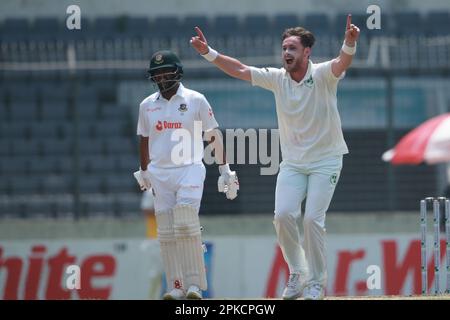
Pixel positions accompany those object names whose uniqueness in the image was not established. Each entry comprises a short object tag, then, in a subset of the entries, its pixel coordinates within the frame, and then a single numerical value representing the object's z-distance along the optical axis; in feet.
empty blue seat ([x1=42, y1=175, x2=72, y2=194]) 58.65
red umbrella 54.39
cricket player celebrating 34.73
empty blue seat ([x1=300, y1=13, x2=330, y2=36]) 72.02
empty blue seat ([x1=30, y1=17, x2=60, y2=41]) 72.69
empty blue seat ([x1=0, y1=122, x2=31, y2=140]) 61.46
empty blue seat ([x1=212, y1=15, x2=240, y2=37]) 71.46
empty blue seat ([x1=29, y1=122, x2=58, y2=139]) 61.46
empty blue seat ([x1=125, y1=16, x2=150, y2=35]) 73.46
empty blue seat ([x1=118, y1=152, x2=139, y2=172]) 61.36
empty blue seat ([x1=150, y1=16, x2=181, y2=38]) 71.97
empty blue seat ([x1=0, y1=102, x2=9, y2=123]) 62.49
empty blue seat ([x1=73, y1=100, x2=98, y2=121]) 64.69
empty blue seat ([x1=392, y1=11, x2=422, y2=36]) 73.10
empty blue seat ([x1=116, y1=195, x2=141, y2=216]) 61.00
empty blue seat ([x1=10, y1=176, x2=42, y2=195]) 60.08
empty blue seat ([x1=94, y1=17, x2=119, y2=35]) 73.41
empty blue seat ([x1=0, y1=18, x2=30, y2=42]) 72.84
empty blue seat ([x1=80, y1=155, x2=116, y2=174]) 60.13
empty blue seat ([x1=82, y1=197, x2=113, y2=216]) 59.77
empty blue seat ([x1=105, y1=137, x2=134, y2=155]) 62.23
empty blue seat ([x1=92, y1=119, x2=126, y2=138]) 62.85
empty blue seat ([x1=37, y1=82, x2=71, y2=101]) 62.85
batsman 36.22
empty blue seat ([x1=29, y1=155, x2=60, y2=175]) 60.13
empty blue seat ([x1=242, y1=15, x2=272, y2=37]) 72.23
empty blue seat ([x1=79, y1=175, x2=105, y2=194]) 59.67
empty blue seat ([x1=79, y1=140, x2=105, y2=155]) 60.75
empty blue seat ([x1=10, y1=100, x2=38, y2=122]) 63.00
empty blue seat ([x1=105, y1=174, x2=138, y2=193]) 61.05
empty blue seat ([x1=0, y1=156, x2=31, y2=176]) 60.23
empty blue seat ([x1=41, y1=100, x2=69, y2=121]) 62.23
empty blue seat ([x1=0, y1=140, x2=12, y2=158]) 60.49
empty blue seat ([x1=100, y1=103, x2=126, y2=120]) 64.28
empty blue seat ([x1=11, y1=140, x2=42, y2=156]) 60.75
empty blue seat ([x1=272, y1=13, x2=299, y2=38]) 71.76
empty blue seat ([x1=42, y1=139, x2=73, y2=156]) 60.44
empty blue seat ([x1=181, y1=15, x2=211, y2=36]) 71.71
